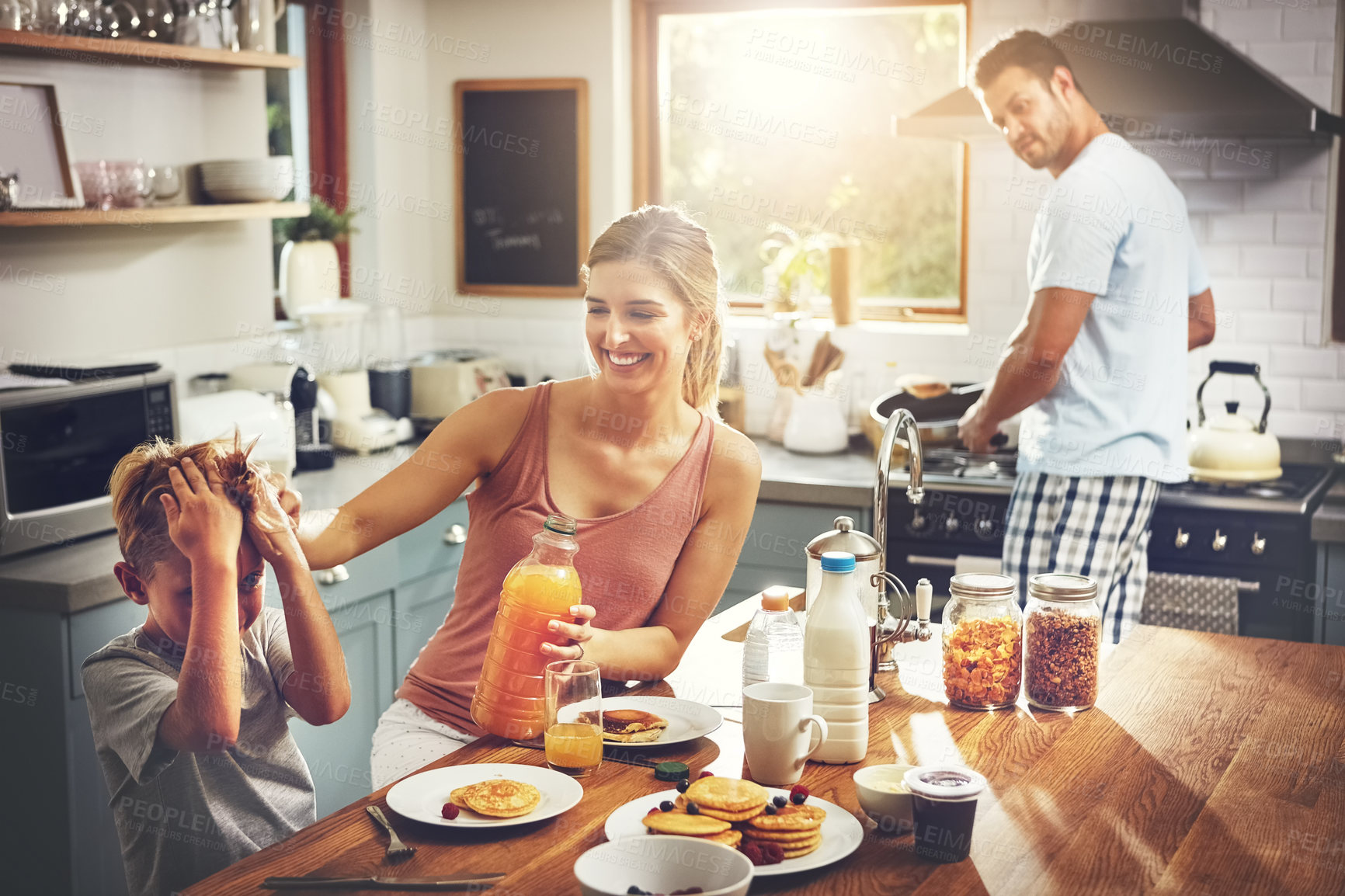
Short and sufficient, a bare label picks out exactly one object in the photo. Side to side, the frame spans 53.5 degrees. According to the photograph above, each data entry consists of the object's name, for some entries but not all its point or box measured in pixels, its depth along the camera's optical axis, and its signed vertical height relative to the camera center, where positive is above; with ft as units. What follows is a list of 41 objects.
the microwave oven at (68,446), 8.69 -0.95
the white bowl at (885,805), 4.67 -1.77
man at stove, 9.27 -0.26
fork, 4.43 -1.81
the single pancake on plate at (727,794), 4.59 -1.71
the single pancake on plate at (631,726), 5.49 -1.77
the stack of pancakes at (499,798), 4.71 -1.77
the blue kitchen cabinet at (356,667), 9.98 -2.88
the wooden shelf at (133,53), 9.18 +1.92
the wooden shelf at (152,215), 9.29 +0.68
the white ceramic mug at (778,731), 5.02 -1.62
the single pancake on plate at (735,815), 4.54 -1.75
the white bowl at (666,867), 4.12 -1.78
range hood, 10.43 +1.65
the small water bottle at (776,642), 5.85 -1.50
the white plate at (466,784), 4.68 -1.79
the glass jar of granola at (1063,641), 5.97 -1.54
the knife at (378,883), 4.22 -1.83
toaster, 13.78 -0.83
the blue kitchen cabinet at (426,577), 10.98 -2.30
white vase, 12.80 +0.29
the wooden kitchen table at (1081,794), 4.40 -1.89
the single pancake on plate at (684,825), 4.45 -1.75
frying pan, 12.00 -1.00
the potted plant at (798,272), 13.51 +0.29
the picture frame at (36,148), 9.70 +1.16
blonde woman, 6.74 -0.94
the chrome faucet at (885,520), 6.14 -1.06
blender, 12.67 -0.69
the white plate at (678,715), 5.54 -1.79
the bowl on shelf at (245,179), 11.27 +1.06
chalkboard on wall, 14.30 +1.27
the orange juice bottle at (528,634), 5.56 -1.38
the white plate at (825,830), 4.37 -1.83
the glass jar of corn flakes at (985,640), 5.99 -1.54
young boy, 5.49 -1.61
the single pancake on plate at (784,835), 4.46 -1.78
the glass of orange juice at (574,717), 5.16 -1.61
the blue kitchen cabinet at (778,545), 11.57 -2.13
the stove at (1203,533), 10.30 -1.88
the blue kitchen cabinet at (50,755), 8.20 -2.76
